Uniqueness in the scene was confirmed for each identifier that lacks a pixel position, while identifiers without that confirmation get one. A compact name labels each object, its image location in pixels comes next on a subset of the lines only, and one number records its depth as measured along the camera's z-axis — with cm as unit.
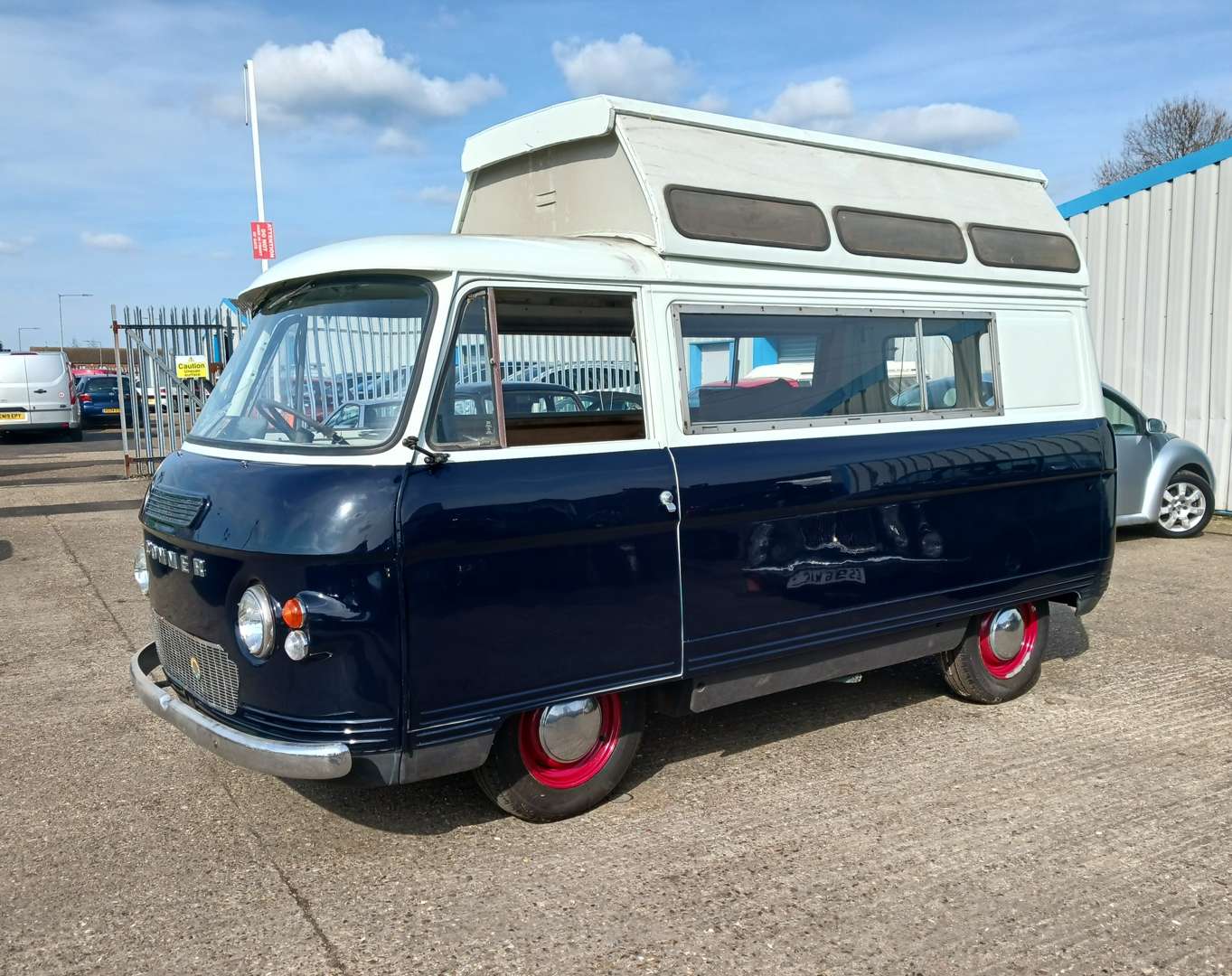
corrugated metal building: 1154
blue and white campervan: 359
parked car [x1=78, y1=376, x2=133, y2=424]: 2731
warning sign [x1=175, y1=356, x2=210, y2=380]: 1456
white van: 2225
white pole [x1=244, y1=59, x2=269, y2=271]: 1875
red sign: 1623
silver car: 996
